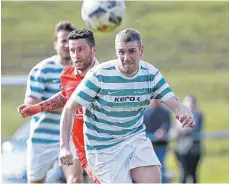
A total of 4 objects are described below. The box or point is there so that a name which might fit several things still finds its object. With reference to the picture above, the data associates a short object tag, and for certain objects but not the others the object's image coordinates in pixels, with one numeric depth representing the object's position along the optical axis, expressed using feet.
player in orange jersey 54.65
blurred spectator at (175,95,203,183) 105.09
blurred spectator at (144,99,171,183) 99.30
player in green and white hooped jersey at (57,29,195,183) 51.13
